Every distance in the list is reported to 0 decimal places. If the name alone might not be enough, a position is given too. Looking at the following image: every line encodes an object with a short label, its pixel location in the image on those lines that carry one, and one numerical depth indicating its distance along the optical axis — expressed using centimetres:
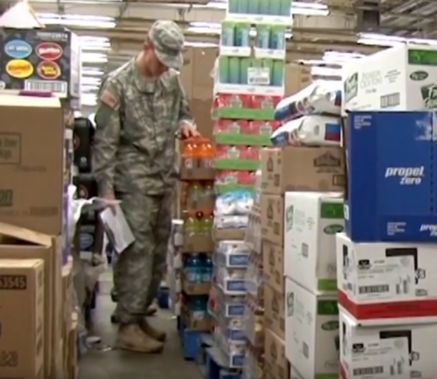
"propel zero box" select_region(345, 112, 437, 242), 216
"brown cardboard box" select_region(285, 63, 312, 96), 571
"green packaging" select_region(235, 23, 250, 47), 491
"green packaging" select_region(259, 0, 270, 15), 502
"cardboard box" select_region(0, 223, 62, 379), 207
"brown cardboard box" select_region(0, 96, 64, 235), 224
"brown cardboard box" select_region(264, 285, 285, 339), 306
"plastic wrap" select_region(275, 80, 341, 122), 285
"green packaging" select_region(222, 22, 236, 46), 490
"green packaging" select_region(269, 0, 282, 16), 504
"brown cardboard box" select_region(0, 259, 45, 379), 191
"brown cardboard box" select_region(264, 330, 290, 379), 300
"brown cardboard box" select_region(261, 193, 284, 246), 306
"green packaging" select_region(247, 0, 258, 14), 500
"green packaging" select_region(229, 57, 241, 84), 486
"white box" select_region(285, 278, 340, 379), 256
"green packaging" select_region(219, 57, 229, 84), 487
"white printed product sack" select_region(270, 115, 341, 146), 291
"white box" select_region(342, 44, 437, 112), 221
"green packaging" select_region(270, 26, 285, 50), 497
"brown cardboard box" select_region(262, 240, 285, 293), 307
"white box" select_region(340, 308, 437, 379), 217
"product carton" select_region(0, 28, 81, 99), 296
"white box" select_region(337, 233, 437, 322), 216
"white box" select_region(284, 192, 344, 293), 255
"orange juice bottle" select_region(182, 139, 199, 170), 462
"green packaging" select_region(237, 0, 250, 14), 501
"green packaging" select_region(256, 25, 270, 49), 494
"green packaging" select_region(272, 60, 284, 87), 494
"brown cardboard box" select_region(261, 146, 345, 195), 297
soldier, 442
